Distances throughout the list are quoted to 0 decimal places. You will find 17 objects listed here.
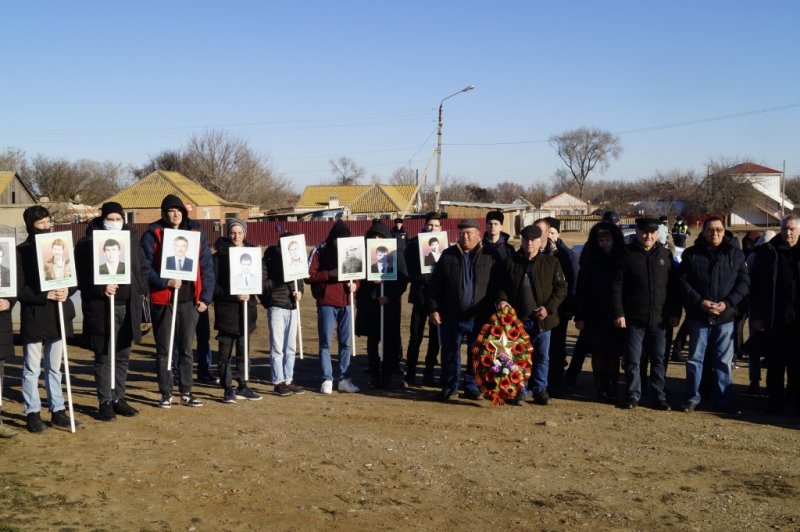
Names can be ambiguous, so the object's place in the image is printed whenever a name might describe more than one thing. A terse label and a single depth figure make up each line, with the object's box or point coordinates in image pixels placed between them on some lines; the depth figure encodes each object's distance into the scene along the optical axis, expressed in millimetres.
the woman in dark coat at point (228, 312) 9273
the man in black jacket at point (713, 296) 8844
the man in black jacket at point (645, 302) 8953
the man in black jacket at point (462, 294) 9406
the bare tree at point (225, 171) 78000
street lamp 37597
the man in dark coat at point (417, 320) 10398
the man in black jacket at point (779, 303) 8820
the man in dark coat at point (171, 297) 8750
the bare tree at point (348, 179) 109250
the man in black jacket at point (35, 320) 7791
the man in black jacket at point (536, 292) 9156
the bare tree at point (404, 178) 106500
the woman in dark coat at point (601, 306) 9234
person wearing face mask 8305
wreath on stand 9000
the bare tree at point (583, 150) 118062
